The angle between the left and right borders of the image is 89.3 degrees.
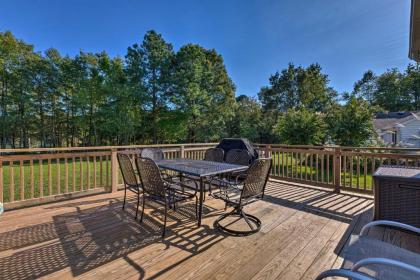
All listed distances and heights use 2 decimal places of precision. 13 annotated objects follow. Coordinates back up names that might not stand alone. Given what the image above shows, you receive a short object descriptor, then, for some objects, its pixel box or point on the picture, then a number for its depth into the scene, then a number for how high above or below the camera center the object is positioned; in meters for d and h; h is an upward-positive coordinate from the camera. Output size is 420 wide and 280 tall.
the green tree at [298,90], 18.00 +4.21
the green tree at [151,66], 13.55 +4.69
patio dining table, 2.65 -0.41
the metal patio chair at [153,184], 2.44 -0.56
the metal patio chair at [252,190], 2.41 -0.64
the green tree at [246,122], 17.61 +1.34
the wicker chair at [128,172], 2.92 -0.47
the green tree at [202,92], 13.57 +3.15
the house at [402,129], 13.94 +0.54
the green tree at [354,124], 7.59 +0.48
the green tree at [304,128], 8.48 +0.38
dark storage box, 2.42 -0.70
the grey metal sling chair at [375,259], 1.00 -0.72
